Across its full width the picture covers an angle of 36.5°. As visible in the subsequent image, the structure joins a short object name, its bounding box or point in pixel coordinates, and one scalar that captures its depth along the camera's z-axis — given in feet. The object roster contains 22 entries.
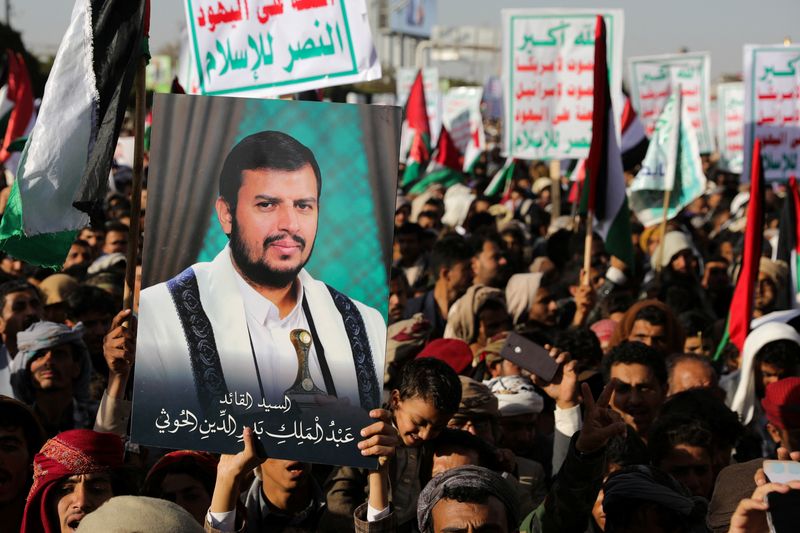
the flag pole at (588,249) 22.35
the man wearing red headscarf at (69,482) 11.03
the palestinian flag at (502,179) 47.42
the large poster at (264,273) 9.91
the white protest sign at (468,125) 59.67
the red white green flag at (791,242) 25.58
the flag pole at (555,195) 39.06
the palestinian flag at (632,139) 37.52
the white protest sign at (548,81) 33.06
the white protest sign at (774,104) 33.24
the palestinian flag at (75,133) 11.73
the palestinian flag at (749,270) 20.85
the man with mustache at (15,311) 19.26
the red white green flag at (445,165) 48.70
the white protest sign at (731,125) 54.54
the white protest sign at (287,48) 18.95
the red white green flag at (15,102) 35.63
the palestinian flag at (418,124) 49.67
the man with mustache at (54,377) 16.12
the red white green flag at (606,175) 24.02
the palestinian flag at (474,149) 59.77
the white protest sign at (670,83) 46.62
